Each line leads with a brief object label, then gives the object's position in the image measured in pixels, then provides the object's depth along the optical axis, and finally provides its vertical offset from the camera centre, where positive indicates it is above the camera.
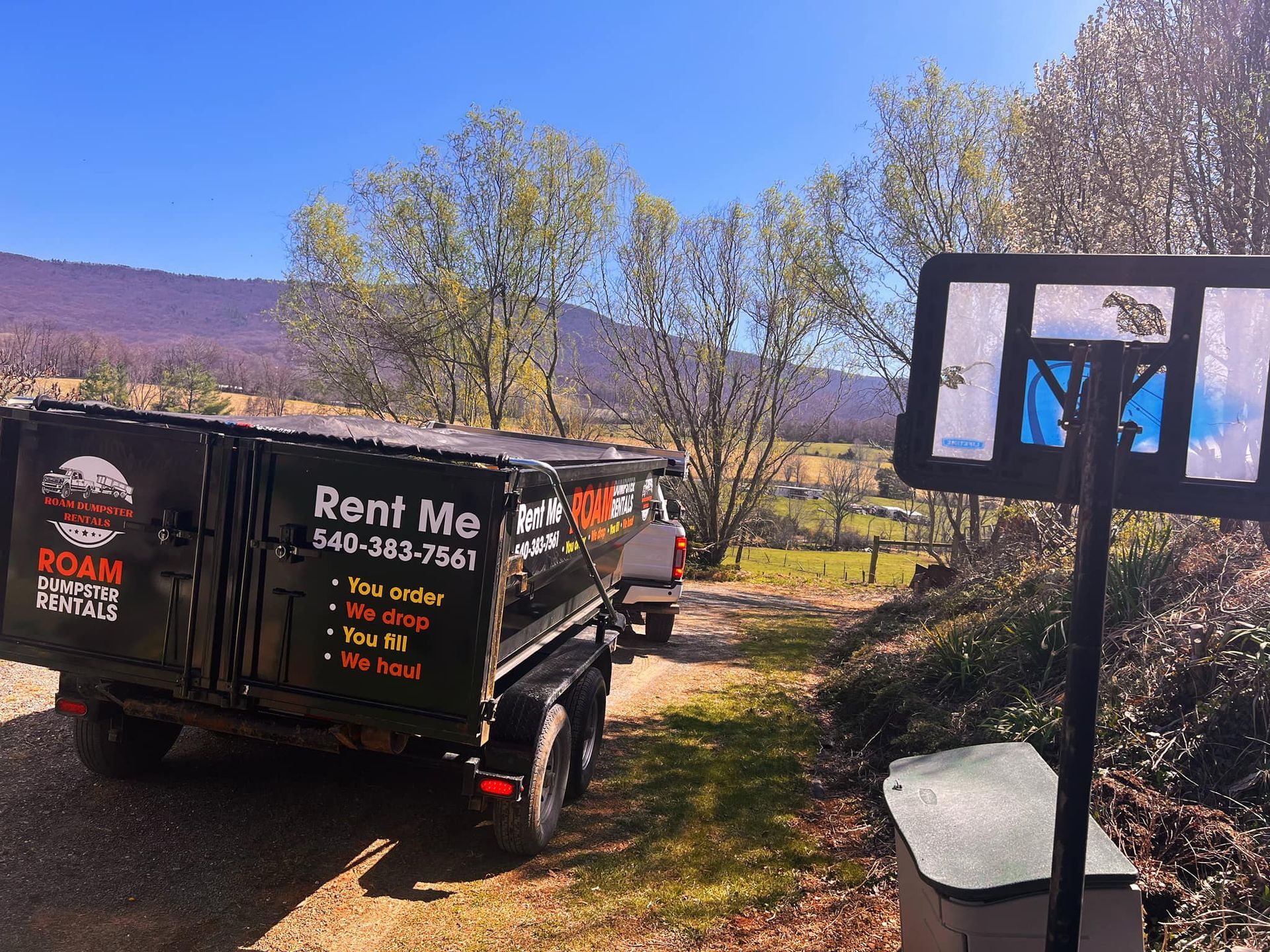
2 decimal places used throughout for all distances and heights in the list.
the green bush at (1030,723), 5.31 -1.53
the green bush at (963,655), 6.86 -1.46
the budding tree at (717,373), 27.27 +3.16
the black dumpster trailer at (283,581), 4.06 -0.84
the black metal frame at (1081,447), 2.13 +0.15
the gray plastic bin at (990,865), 2.60 -1.25
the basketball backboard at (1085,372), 2.31 +0.38
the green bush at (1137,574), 6.38 -0.56
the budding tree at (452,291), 26.23 +4.76
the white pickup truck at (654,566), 10.77 -1.44
